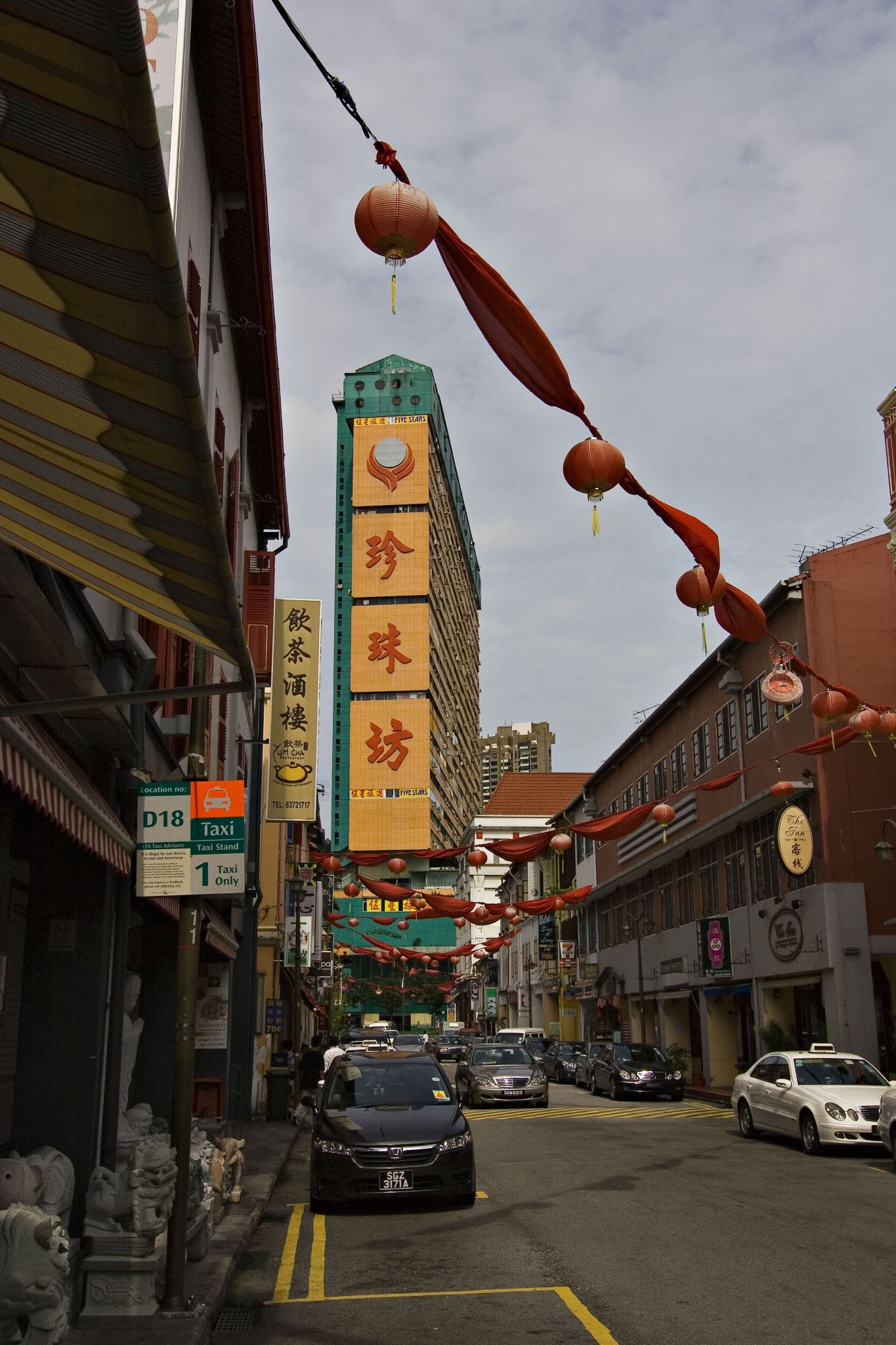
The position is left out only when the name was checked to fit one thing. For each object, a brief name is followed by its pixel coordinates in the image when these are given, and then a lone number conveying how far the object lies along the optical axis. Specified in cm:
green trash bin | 2425
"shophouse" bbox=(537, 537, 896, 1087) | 2881
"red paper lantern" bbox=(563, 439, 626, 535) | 841
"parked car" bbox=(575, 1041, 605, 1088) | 3650
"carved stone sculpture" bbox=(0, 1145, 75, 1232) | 684
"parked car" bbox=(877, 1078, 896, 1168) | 1528
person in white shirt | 3508
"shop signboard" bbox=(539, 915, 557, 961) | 6744
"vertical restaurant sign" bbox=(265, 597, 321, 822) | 2523
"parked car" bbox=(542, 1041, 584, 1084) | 4162
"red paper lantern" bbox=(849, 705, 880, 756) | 1945
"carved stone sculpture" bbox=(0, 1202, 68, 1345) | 577
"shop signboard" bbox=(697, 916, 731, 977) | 3594
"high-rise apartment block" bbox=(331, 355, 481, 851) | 11138
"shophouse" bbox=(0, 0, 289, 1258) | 292
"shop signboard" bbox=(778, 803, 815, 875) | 2903
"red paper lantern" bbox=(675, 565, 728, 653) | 1143
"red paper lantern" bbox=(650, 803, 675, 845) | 2822
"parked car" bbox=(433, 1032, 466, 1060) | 6161
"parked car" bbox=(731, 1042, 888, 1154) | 1725
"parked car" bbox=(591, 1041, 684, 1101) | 3159
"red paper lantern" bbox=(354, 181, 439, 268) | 632
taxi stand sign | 832
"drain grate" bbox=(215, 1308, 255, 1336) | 792
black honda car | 1210
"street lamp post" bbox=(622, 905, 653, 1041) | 4791
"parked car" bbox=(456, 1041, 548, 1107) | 2939
